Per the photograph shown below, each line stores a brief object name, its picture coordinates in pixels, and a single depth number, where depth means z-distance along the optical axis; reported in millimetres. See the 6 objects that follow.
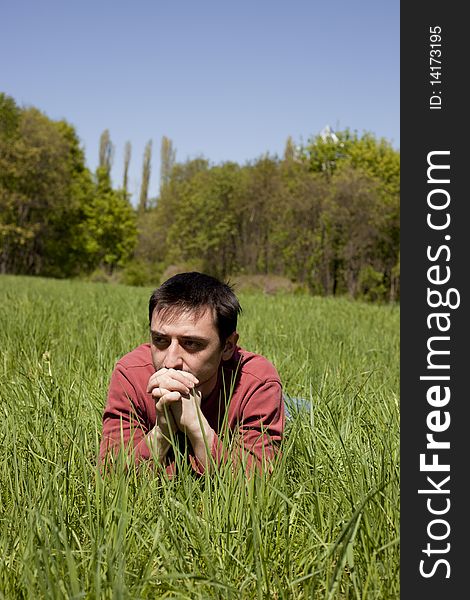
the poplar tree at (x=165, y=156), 49250
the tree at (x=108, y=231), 35594
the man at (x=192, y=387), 1878
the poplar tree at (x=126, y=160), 47688
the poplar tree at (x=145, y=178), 47094
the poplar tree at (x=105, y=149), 48406
